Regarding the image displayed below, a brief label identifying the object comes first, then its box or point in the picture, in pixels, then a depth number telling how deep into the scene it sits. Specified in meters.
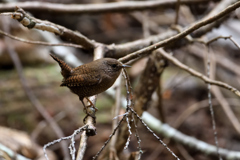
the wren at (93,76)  5.09
